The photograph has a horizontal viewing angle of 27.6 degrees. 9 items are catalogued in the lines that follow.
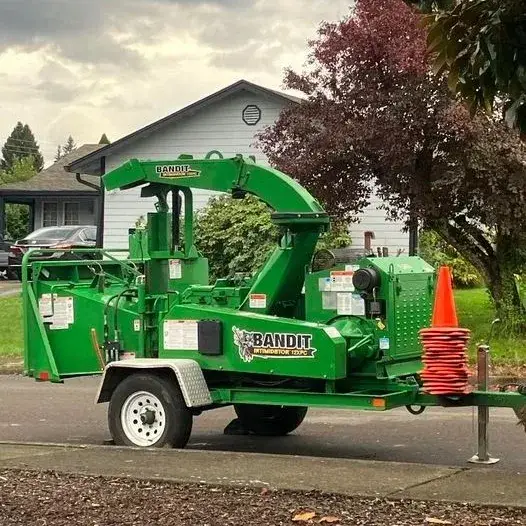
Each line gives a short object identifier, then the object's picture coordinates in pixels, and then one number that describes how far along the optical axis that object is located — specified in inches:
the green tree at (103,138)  3801.2
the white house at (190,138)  1136.8
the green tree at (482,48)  188.5
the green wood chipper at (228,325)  360.5
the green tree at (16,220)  2127.2
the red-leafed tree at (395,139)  609.9
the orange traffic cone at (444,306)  343.3
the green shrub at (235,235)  848.3
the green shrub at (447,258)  1025.5
